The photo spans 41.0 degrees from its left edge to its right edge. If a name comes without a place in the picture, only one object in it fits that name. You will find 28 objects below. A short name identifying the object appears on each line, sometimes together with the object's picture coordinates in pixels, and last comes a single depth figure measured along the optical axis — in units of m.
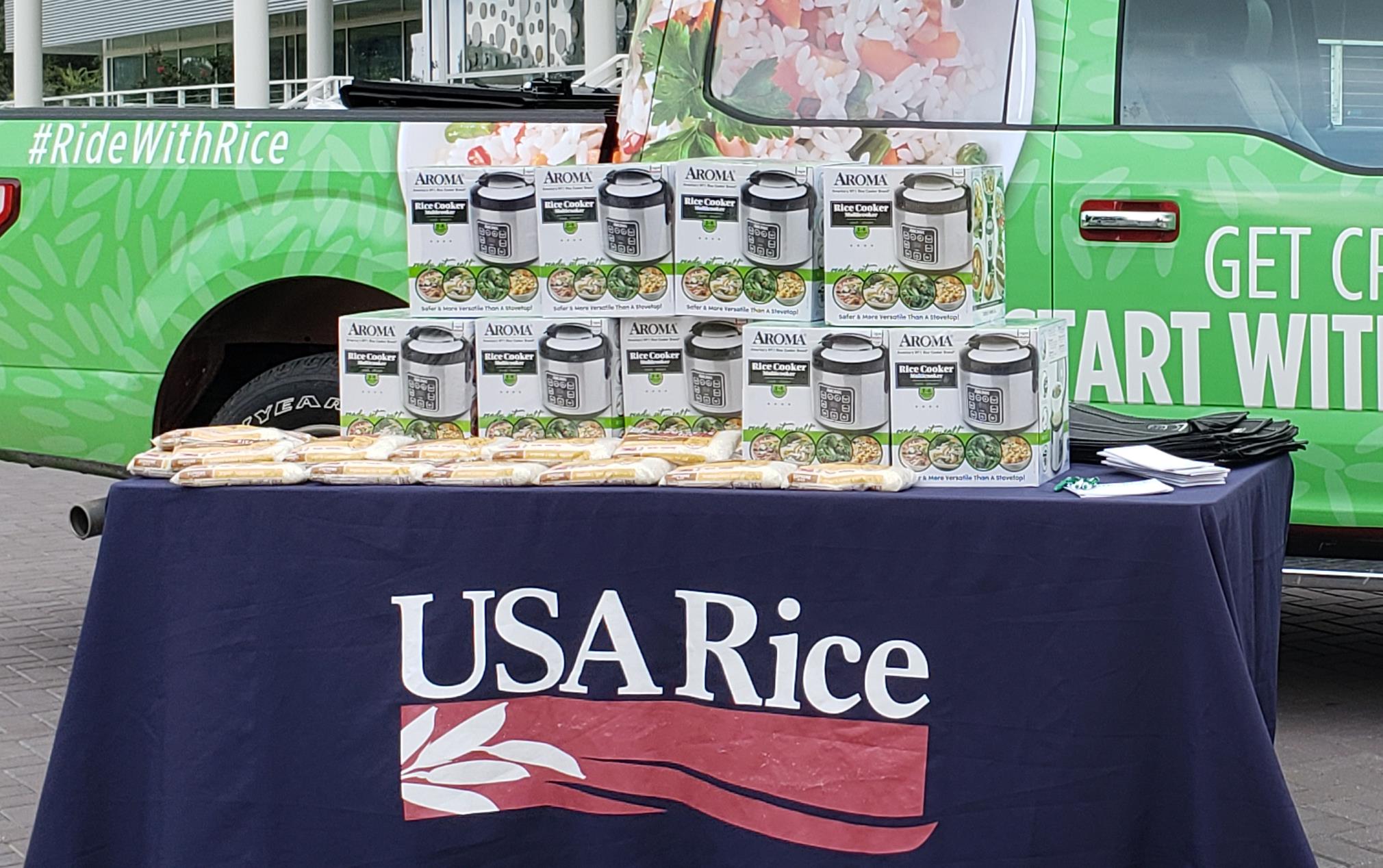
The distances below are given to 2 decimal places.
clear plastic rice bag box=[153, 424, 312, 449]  3.44
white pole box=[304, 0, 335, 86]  26.61
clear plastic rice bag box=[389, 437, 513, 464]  3.24
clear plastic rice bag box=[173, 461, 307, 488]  3.15
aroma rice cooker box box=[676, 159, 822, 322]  3.21
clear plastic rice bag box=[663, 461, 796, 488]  3.04
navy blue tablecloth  2.89
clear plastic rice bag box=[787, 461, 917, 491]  3.00
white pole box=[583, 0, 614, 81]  19.47
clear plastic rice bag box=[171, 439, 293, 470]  3.23
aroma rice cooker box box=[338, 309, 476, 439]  3.39
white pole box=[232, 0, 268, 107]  22.52
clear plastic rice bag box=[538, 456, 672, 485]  3.07
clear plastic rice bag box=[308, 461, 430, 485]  3.14
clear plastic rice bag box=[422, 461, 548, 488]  3.10
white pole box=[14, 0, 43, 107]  28.53
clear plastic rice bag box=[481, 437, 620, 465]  3.23
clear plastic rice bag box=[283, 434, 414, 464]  3.25
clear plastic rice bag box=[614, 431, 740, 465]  3.19
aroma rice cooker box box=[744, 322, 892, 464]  3.11
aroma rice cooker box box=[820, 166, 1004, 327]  3.09
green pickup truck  4.48
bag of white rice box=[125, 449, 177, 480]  3.23
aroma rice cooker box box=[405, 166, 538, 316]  3.41
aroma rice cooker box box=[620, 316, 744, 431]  3.35
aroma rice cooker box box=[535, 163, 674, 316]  3.32
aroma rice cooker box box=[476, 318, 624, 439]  3.37
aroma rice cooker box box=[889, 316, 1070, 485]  3.03
